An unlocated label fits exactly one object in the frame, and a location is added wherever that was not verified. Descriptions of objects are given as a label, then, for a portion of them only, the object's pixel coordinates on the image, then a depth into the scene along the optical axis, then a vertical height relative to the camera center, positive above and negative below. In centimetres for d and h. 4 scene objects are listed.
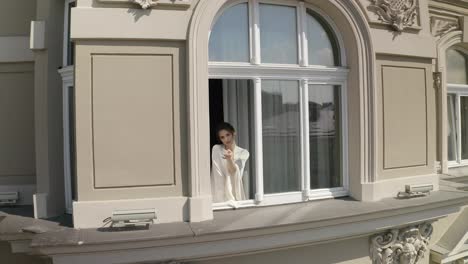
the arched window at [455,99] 751 +72
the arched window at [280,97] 482 +55
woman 485 -33
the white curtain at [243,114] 498 +34
